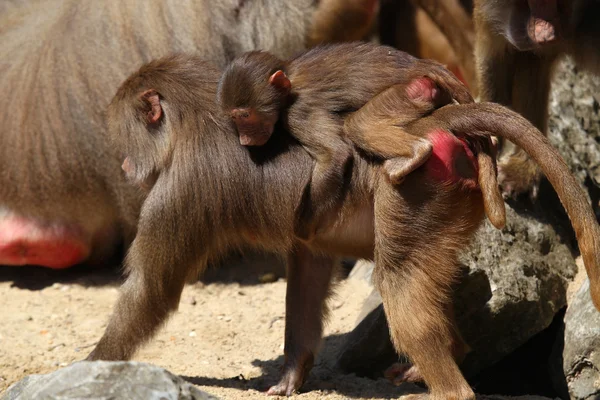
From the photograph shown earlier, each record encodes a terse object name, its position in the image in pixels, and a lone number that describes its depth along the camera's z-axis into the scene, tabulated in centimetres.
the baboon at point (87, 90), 1090
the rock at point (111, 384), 598
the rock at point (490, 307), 902
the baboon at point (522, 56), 940
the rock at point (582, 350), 829
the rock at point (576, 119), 1108
